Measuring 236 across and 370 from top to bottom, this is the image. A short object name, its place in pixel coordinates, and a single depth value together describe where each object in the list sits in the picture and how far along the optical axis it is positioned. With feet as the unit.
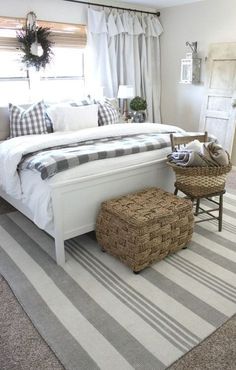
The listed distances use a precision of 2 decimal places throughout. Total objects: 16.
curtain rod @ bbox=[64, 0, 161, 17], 13.14
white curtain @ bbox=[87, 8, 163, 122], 14.02
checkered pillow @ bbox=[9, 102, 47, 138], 10.17
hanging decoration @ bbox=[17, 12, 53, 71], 12.02
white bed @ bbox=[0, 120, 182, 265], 7.03
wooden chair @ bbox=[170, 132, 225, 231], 8.29
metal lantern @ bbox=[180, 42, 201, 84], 14.52
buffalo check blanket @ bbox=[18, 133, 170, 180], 7.06
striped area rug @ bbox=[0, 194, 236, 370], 5.12
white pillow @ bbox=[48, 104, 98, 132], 10.79
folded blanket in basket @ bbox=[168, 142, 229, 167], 7.79
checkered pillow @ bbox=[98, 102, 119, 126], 11.87
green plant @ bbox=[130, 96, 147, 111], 14.71
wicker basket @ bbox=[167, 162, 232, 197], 7.74
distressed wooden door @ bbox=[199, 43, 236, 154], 13.29
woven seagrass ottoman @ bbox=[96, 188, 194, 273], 6.66
